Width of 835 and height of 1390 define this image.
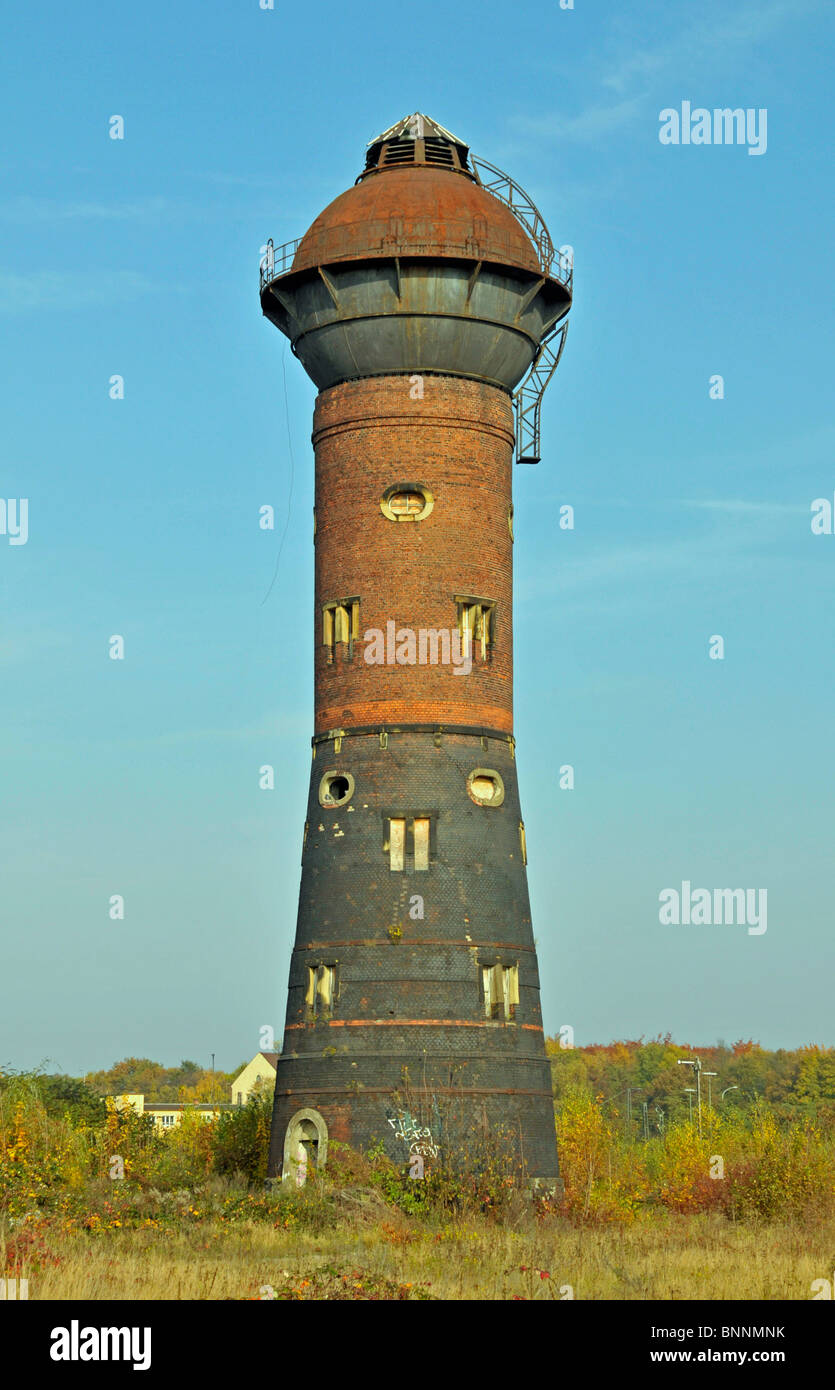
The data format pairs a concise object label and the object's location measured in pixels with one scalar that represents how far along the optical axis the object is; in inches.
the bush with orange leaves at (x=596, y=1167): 1374.3
